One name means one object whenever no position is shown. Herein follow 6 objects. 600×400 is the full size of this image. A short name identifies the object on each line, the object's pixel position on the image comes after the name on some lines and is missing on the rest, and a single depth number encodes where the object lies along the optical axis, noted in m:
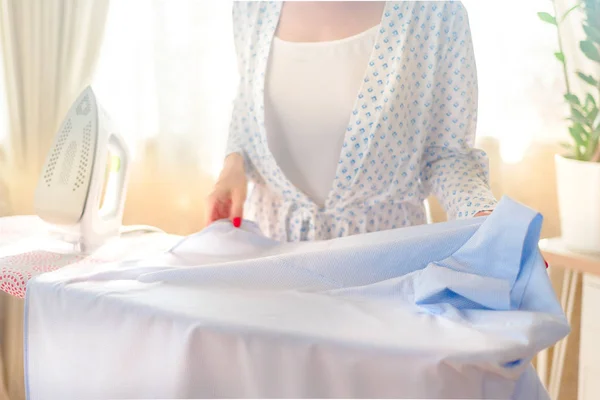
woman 1.03
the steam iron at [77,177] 1.08
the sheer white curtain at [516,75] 1.73
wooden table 1.51
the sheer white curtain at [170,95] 1.87
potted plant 1.55
